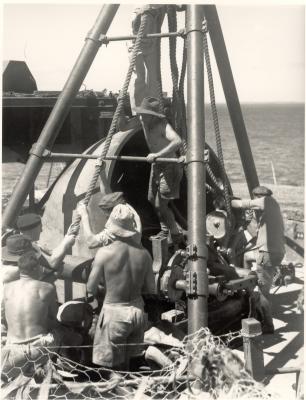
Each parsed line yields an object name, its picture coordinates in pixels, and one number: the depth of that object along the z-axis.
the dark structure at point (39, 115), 8.16
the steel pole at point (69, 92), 5.96
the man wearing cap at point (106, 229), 4.94
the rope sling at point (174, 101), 5.61
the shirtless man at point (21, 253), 5.16
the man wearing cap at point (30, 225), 5.89
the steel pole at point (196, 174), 4.95
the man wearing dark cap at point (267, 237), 7.29
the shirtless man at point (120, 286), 4.88
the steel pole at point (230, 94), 6.46
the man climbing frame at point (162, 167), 5.87
